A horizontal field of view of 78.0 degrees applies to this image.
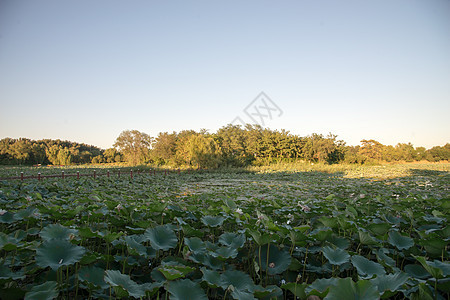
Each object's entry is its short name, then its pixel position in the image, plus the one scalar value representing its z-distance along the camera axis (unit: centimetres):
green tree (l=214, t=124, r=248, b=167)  7510
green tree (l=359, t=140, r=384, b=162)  11234
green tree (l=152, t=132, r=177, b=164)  10485
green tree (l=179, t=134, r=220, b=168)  6400
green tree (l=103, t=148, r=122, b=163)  16358
